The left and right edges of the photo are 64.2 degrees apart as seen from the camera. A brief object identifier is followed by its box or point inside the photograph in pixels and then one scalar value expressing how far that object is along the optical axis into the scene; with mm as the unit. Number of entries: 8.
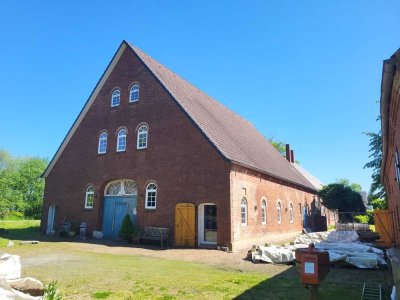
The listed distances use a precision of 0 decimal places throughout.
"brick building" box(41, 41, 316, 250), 16609
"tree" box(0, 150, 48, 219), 51938
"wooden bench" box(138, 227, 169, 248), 16891
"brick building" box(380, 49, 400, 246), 5688
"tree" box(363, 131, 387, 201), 29109
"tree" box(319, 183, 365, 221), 35406
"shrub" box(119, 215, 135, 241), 17953
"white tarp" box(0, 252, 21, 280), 6698
